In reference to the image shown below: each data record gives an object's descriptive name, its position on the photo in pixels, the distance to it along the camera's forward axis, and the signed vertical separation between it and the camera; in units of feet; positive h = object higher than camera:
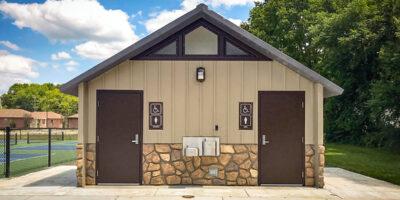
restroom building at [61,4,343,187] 33.65 -0.38
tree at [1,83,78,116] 351.87 +11.74
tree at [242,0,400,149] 66.39 +12.63
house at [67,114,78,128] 276.82 -5.18
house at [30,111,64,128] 297.12 -3.45
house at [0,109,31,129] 274.16 -2.28
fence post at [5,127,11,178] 36.67 -3.41
